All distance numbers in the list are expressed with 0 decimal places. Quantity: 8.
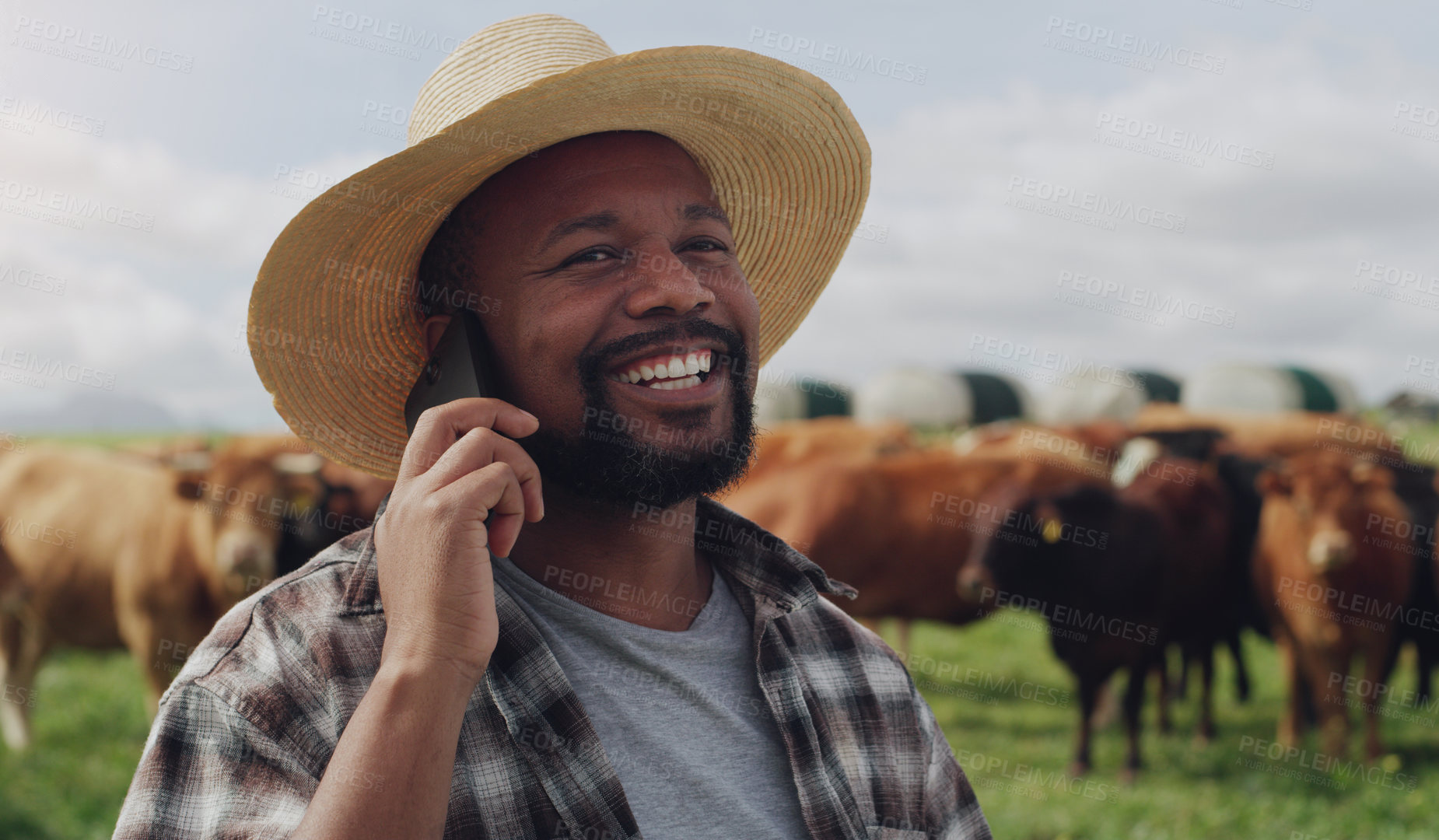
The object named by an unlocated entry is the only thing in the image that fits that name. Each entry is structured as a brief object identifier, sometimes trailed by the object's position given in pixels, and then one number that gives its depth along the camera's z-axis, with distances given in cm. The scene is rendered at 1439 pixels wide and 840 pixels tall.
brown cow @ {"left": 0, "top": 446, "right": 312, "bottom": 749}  648
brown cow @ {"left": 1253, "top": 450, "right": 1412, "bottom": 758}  709
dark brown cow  729
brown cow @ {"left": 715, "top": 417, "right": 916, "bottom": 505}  964
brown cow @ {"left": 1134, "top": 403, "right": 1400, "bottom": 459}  956
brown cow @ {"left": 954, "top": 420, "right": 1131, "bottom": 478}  942
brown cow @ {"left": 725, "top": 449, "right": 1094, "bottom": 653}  859
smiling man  143
